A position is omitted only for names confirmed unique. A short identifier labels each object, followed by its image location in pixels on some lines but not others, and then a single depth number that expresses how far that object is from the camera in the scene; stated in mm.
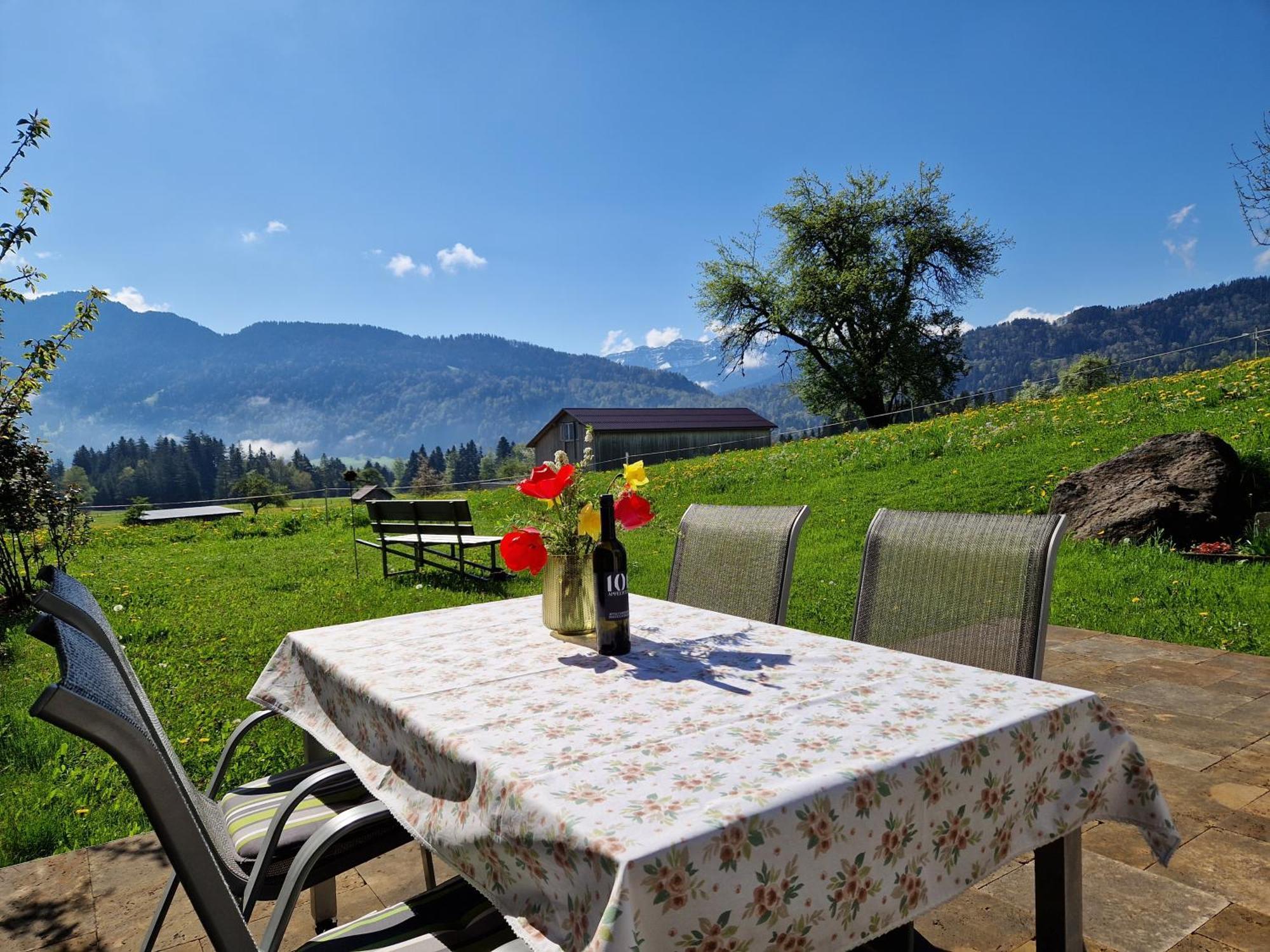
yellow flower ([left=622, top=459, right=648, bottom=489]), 1838
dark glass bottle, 1694
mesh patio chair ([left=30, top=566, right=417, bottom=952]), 1396
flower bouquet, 1819
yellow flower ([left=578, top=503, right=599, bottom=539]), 1773
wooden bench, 7785
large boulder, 6355
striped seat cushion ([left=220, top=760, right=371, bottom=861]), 1697
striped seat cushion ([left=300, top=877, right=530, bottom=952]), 1257
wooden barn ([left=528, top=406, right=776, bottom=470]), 35938
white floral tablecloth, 890
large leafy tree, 23953
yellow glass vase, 1900
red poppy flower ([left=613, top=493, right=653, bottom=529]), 1853
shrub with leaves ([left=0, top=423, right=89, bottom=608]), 6098
